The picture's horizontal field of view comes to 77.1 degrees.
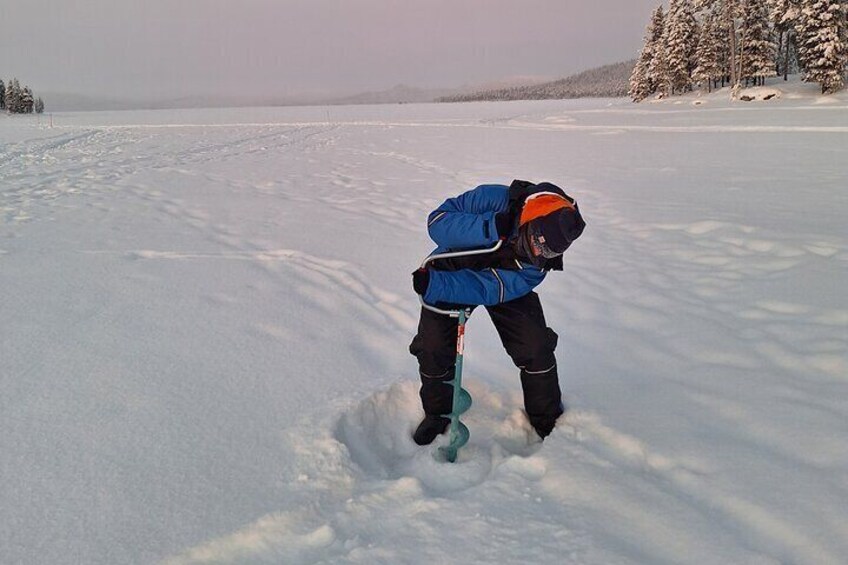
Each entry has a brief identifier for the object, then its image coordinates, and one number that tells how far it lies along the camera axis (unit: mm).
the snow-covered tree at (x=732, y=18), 34438
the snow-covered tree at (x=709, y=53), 42250
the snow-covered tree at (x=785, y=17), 32312
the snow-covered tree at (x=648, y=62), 48469
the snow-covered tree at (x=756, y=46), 38812
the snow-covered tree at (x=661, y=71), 45312
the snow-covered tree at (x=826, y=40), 30219
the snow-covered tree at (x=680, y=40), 43375
